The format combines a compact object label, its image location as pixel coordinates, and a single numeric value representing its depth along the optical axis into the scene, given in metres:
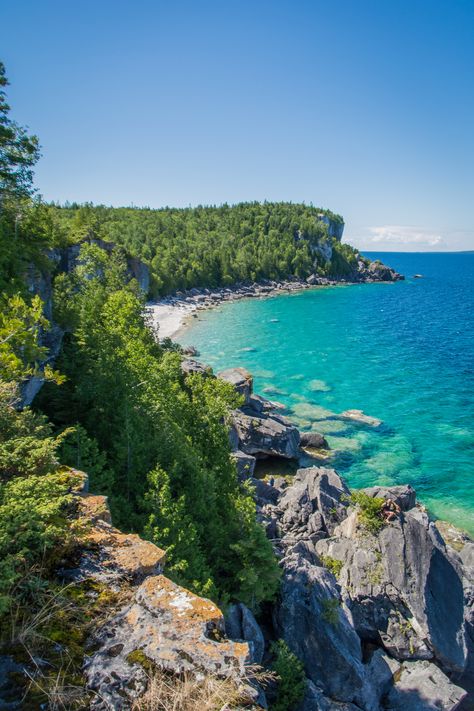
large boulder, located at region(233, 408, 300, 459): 36.34
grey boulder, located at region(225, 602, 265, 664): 14.24
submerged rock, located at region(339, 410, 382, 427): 45.34
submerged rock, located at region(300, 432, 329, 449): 39.69
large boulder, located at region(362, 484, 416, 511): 27.66
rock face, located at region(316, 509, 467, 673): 18.50
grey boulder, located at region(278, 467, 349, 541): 26.33
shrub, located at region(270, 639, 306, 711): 13.51
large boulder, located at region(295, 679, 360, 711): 13.88
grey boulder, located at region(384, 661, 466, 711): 16.02
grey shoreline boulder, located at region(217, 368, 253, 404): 41.72
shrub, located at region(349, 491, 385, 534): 22.49
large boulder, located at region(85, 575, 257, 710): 5.40
